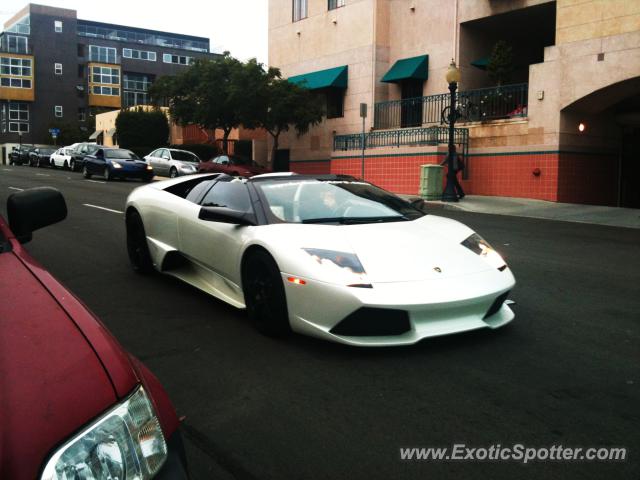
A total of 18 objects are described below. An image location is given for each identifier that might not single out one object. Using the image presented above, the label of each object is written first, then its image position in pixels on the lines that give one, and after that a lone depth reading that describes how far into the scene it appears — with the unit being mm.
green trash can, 20203
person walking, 19859
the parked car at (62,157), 36875
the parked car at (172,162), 28484
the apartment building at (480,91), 19266
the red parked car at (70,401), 1431
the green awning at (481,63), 24016
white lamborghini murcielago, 4359
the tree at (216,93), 28791
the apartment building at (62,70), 77625
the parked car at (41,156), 41906
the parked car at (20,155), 45625
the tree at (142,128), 45875
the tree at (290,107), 28578
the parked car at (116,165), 26531
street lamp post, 19047
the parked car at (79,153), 33244
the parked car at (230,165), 26703
